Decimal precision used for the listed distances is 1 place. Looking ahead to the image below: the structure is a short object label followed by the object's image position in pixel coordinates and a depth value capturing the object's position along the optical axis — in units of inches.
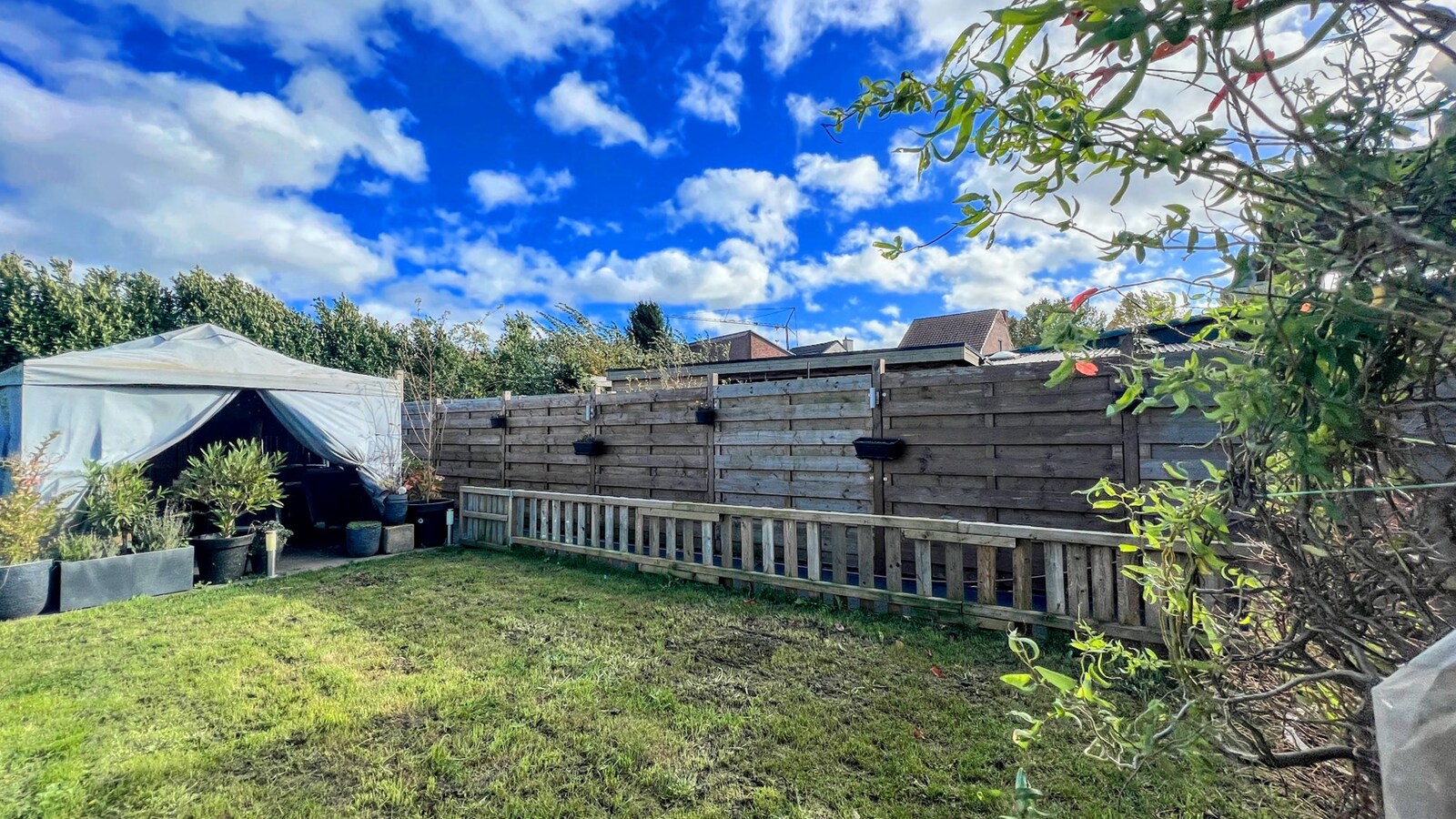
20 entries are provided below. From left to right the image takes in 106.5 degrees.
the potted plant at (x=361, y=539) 241.1
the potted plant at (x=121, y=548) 174.9
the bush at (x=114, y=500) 188.5
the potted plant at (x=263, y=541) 219.1
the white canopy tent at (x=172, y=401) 186.1
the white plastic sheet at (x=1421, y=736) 18.0
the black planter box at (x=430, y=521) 265.0
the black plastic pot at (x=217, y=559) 202.1
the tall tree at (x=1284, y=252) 25.5
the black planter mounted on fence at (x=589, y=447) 245.9
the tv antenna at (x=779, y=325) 876.0
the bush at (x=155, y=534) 192.7
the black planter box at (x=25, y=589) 160.7
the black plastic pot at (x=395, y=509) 257.8
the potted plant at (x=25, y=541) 162.1
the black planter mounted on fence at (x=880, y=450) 173.2
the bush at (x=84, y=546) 175.3
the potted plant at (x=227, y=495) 203.2
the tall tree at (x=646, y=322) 810.2
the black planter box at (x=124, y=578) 172.6
